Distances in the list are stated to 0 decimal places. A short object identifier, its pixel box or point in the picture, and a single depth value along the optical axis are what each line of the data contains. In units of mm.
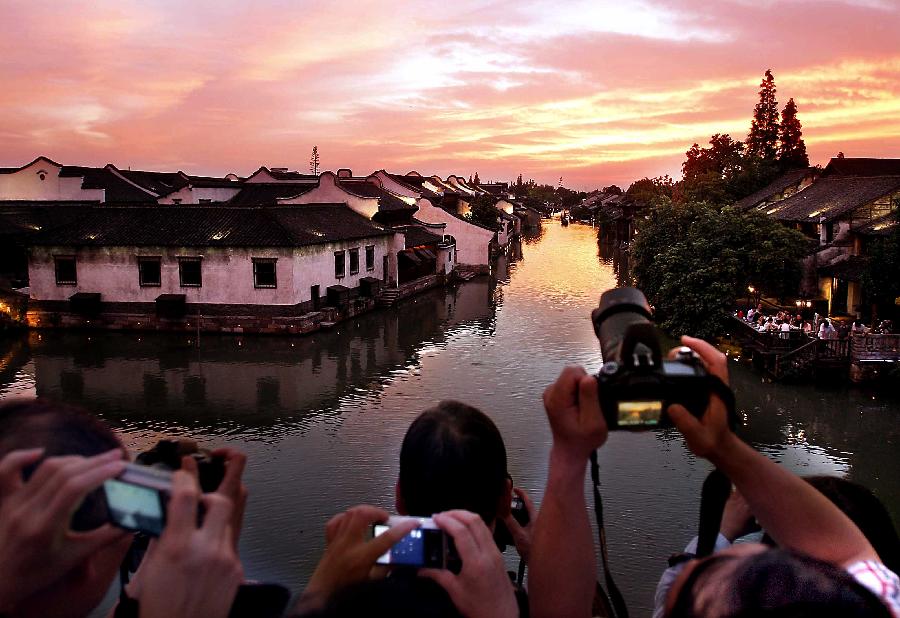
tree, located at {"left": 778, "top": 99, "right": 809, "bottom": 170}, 49438
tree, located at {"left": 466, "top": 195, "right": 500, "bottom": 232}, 52625
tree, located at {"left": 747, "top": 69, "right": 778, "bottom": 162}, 50469
